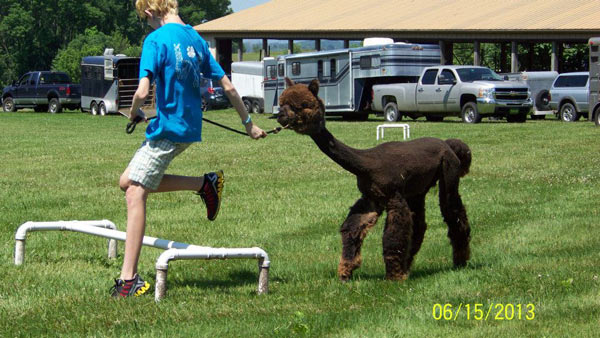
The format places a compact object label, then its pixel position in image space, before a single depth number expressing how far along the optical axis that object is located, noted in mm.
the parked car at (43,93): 45562
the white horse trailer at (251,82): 44125
